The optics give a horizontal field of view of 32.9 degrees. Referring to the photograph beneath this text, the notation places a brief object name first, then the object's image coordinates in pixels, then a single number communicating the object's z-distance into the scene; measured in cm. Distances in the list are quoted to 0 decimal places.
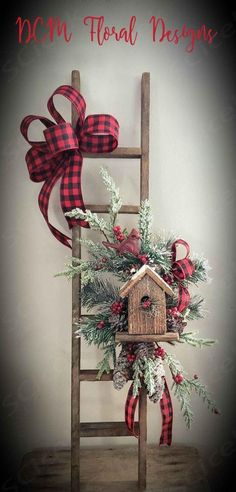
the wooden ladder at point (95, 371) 110
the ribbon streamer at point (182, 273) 98
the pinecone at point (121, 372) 98
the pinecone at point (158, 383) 97
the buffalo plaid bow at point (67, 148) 102
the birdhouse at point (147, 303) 91
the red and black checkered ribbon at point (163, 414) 105
